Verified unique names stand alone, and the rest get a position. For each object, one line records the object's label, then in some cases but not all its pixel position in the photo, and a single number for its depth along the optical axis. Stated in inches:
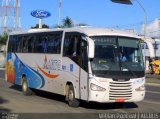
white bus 621.0
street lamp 1686.3
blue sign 2061.3
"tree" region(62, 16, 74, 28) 2999.5
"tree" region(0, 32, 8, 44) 3858.8
